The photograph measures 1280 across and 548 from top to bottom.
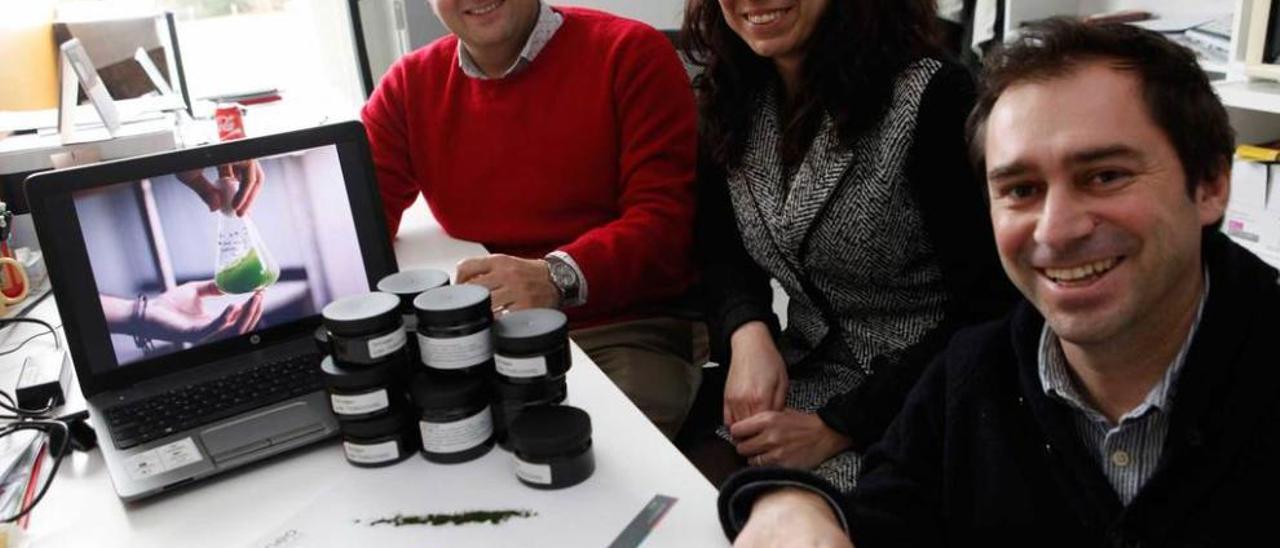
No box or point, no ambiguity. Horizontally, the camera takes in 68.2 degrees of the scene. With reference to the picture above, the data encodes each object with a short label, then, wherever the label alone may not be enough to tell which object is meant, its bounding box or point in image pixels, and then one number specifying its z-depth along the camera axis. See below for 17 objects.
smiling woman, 1.21
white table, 0.83
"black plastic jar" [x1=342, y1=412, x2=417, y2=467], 0.94
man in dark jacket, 0.74
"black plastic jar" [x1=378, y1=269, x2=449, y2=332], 0.96
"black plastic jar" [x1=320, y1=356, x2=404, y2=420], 0.91
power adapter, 1.11
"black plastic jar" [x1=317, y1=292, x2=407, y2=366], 0.90
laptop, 1.00
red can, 2.21
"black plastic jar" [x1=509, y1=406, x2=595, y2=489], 0.87
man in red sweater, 1.52
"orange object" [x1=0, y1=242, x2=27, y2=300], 1.46
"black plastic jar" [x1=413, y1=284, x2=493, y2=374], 0.90
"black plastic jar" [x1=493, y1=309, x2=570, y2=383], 0.90
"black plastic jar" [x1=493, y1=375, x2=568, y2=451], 0.92
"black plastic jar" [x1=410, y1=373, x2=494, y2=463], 0.92
